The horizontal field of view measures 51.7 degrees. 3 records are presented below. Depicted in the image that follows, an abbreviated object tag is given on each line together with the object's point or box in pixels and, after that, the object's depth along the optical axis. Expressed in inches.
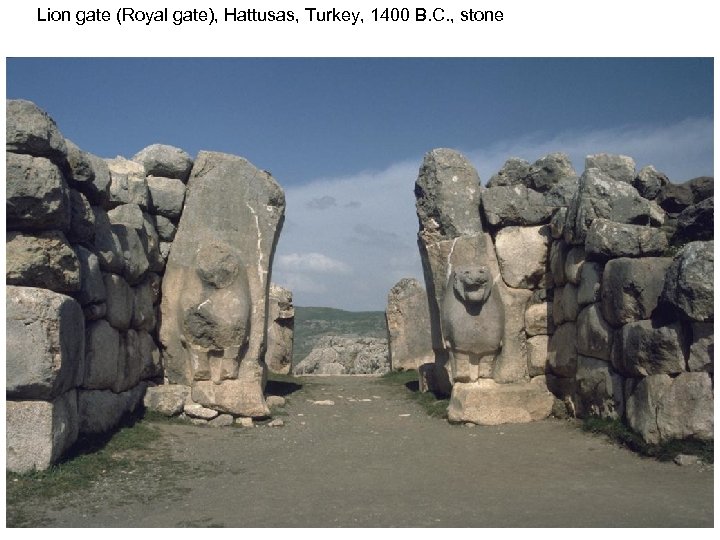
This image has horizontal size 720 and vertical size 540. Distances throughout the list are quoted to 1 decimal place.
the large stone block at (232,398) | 320.2
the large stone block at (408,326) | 562.9
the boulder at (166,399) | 316.2
